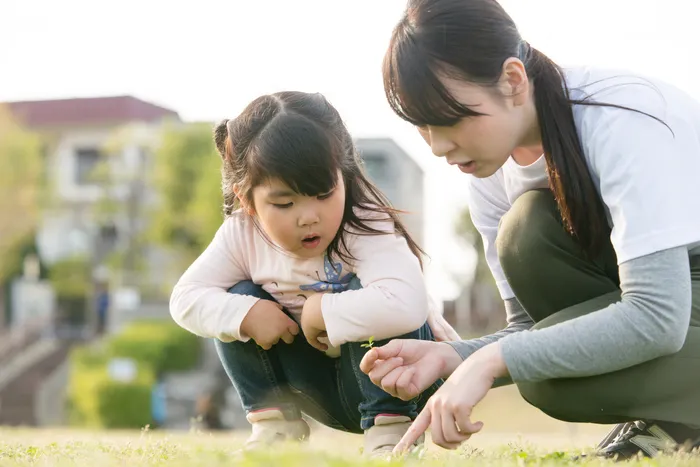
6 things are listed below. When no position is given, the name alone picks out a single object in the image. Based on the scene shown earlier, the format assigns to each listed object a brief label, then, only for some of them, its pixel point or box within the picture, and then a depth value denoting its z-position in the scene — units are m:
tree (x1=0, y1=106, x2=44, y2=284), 26.44
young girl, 2.31
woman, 1.87
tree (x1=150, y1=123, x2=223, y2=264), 24.23
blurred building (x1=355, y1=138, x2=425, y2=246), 26.86
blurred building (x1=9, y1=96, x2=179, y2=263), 26.16
